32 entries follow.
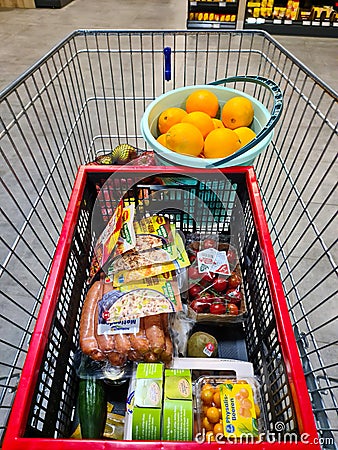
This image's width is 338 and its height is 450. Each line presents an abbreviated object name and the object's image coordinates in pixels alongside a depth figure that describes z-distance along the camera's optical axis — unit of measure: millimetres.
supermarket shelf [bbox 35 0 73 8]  4926
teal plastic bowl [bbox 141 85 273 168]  934
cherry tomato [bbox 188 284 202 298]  1018
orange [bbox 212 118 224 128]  1102
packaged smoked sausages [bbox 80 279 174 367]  822
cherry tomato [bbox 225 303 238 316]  981
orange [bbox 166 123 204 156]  946
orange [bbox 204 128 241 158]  965
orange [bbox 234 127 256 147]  1042
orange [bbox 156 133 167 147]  1016
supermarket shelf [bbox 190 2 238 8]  4086
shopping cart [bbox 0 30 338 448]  759
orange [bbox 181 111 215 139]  1037
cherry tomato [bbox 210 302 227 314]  985
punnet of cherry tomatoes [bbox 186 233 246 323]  989
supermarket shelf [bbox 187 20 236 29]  4156
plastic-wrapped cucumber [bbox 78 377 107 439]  777
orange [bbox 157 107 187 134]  1084
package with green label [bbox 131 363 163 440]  685
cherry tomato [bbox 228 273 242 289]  1016
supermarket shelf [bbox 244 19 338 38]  4027
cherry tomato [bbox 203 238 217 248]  1078
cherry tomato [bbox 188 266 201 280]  1028
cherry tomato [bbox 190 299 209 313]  992
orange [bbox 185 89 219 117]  1118
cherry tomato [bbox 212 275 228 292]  1009
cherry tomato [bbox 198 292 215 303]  1001
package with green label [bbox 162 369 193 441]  686
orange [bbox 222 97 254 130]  1069
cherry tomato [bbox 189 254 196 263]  1077
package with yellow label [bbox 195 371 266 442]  692
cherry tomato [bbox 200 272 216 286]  1017
